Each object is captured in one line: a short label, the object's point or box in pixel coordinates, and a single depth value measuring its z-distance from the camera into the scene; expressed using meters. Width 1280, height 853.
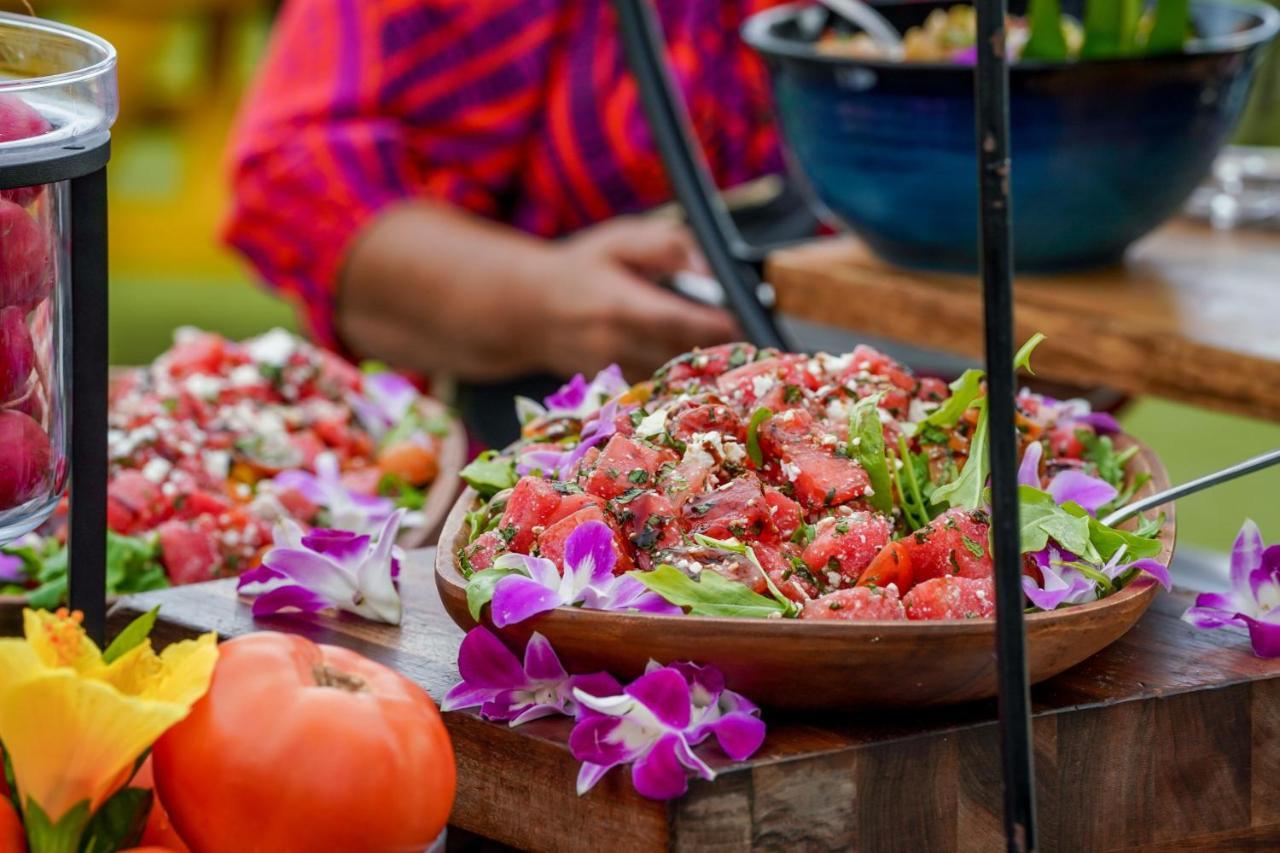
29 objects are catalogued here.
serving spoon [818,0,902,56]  2.43
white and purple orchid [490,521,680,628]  1.52
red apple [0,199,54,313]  1.49
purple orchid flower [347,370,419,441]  2.24
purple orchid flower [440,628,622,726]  1.53
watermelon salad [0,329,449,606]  1.90
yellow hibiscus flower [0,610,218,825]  1.40
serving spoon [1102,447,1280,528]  1.57
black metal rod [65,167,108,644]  1.56
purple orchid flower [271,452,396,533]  1.93
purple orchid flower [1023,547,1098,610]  1.54
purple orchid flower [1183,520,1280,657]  1.62
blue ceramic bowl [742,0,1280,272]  2.04
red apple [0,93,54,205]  1.49
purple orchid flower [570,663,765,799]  1.48
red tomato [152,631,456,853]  1.44
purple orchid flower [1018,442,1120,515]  1.63
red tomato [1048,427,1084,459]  1.72
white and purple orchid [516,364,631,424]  1.73
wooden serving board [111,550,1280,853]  1.50
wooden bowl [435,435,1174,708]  1.49
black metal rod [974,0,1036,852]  1.40
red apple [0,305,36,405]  1.49
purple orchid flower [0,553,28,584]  1.87
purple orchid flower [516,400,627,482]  1.63
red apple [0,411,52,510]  1.50
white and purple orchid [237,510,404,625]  1.66
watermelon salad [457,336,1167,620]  1.53
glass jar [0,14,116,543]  1.49
